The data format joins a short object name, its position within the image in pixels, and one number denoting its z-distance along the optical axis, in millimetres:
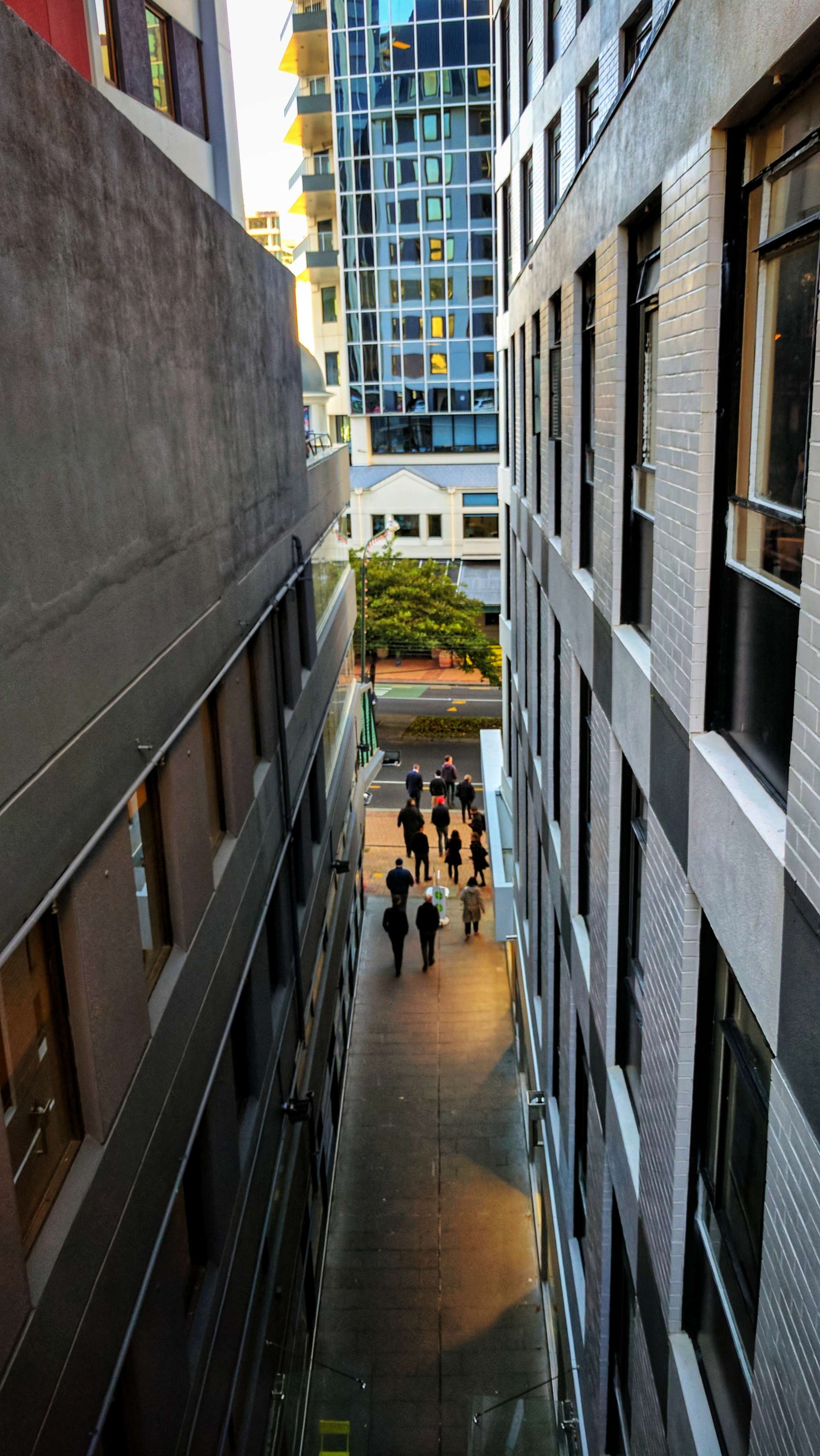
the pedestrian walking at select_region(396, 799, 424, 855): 24562
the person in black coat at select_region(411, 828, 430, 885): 24656
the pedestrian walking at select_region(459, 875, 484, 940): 21828
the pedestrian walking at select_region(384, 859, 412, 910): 21422
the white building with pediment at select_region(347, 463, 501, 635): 49375
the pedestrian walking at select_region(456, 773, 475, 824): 26797
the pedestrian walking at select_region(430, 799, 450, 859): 25172
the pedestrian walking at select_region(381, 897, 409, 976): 20812
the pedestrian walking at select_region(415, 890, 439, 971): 20594
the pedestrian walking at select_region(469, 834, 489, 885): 23489
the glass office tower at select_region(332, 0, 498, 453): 45188
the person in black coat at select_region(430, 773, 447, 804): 27391
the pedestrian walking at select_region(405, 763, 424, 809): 27703
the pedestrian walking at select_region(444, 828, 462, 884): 24250
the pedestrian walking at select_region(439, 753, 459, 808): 28500
